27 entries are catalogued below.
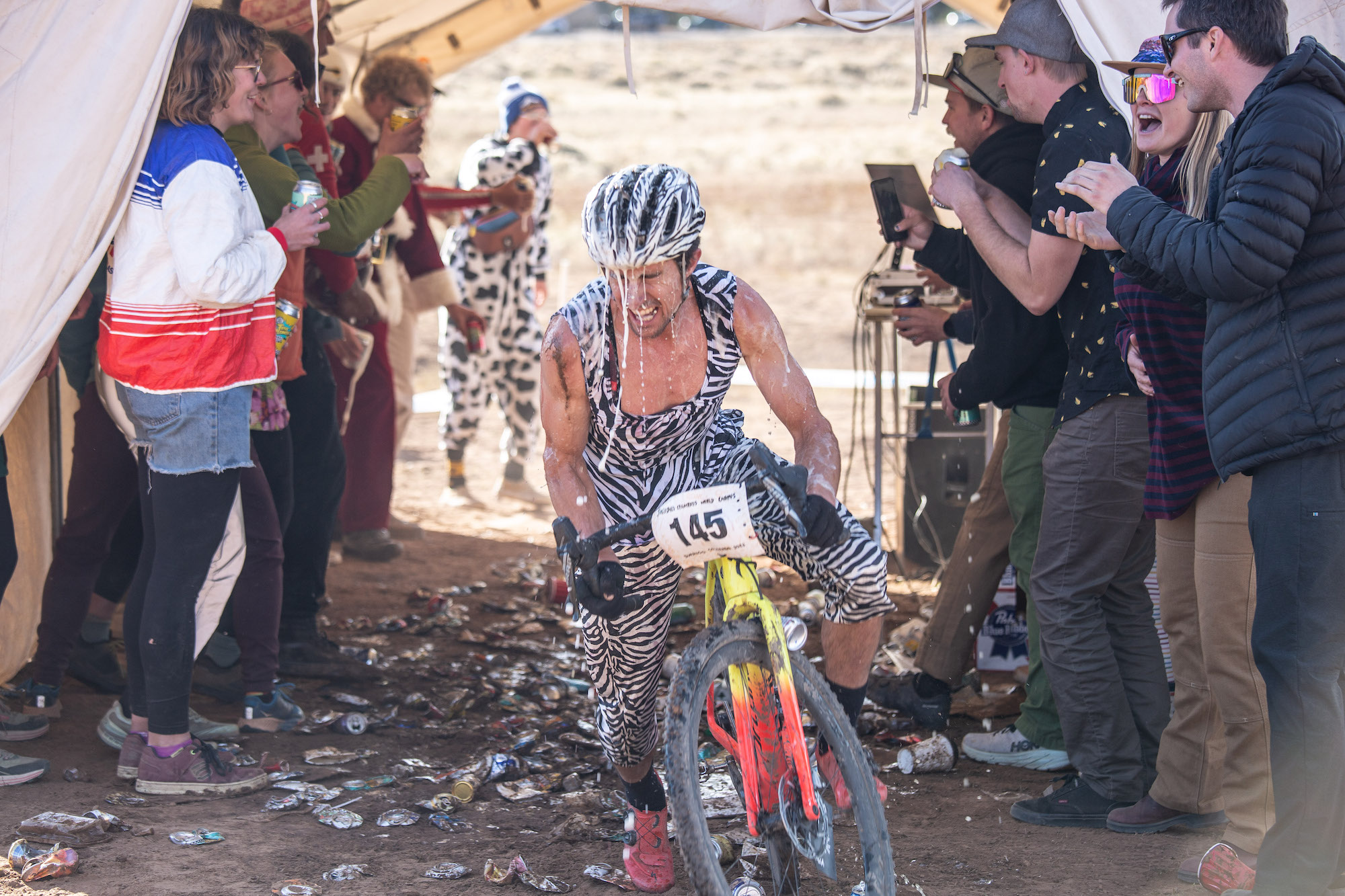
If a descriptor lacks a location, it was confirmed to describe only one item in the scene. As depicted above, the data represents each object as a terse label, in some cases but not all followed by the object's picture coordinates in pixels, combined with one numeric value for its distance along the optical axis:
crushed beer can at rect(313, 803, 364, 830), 7.54
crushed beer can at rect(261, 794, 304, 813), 7.73
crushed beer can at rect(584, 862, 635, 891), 6.82
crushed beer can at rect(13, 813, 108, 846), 7.05
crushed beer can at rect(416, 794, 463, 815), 7.84
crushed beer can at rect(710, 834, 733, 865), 6.97
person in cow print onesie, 16.33
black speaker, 12.77
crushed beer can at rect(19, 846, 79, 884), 6.57
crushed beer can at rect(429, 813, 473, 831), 7.59
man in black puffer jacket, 5.42
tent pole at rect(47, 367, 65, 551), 9.99
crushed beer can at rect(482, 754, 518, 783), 8.37
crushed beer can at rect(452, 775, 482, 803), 8.01
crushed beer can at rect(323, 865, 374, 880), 6.79
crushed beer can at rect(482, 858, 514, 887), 6.79
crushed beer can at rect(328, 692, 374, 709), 9.83
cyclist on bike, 6.28
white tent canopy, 7.49
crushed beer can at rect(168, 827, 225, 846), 7.12
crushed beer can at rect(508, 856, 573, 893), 6.74
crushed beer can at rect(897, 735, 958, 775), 8.54
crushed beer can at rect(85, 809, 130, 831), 7.23
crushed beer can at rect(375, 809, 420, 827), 7.62
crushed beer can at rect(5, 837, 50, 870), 6.70
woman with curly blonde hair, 7.46
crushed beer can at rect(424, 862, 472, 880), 6.86
